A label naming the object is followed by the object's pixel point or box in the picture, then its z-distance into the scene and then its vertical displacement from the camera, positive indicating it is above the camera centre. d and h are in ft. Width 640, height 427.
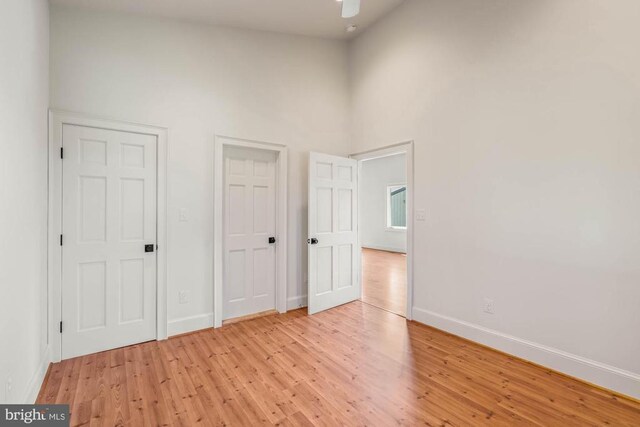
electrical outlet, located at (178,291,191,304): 10.68 -2.87
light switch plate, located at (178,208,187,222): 10.62 +0.00
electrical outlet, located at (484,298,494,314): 9.65 -2.85
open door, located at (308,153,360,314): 12.67 -0.71
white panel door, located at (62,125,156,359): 9.02 -0.75
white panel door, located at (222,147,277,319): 11.93 -0.66
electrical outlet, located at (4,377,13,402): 5.18 -3.04
